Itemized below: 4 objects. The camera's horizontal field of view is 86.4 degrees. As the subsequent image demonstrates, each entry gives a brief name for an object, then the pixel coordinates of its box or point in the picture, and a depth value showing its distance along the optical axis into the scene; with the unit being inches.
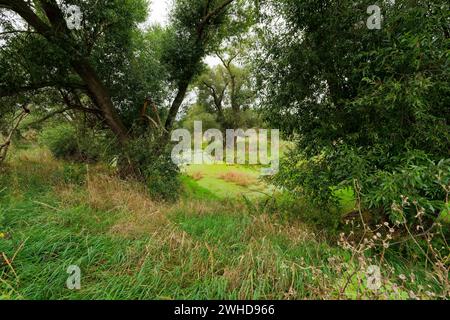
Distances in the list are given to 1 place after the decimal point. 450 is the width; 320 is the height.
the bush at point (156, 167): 221.8
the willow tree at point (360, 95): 116.0
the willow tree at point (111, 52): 211.0
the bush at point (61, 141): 381.4
